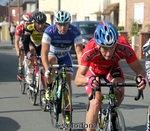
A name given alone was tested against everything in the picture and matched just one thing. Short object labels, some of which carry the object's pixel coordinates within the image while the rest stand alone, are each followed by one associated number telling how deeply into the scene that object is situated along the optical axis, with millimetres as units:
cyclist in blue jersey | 9799
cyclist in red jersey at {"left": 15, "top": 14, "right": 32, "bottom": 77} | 14464
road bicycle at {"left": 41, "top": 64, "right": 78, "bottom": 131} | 9445
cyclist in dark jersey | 12257
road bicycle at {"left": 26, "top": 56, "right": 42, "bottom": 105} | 12437
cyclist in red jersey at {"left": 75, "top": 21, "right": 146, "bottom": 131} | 6706
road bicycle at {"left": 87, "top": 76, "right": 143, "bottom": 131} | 6653
